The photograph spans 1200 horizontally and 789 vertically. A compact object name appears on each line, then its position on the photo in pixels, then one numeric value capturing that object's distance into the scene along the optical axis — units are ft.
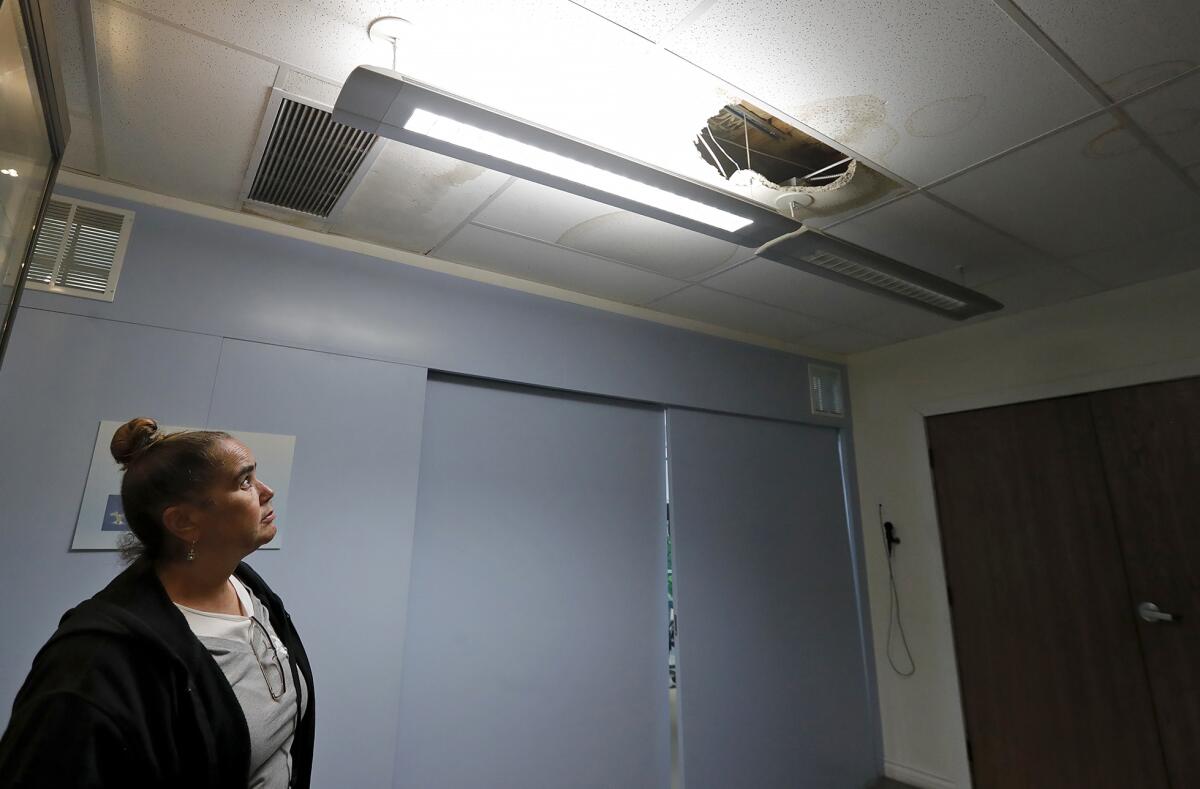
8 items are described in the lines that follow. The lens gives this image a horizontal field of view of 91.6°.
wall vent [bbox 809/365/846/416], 12.90
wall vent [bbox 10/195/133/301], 6.27
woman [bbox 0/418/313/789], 2.77
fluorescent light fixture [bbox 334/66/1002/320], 4.49
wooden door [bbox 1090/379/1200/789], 8.51
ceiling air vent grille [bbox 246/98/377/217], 6.00
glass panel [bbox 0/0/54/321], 3.25
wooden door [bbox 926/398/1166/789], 9.13
